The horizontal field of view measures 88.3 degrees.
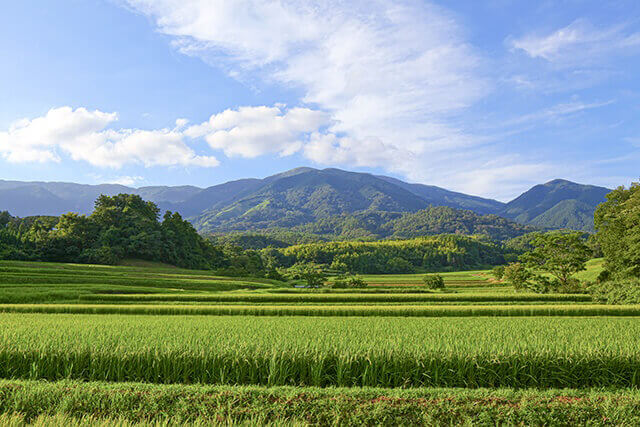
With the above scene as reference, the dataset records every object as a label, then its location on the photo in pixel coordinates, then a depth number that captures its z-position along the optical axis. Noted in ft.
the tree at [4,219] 231.30
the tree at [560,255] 109.81
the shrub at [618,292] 72.13
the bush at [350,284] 142.51
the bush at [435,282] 132.77
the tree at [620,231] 99.92
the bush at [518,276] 116.78
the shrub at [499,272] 173.47
